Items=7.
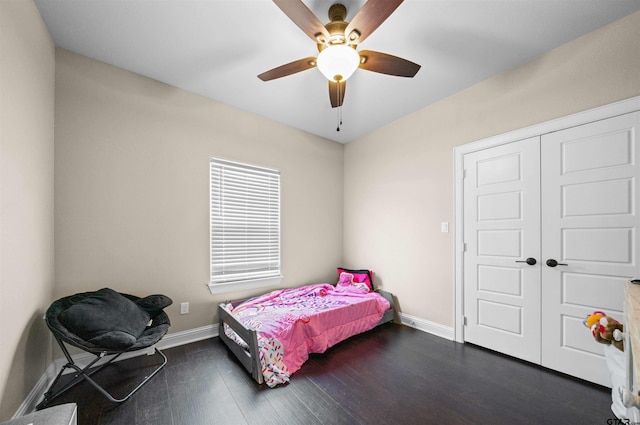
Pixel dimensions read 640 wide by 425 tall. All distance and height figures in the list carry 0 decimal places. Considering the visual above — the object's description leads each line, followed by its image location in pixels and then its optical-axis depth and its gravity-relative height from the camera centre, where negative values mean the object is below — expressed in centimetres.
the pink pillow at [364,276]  361 -91
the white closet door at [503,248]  233 -34
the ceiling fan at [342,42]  146 +115
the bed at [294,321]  212 -108
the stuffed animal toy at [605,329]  163 -74
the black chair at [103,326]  172 -84
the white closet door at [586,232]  190 -14
